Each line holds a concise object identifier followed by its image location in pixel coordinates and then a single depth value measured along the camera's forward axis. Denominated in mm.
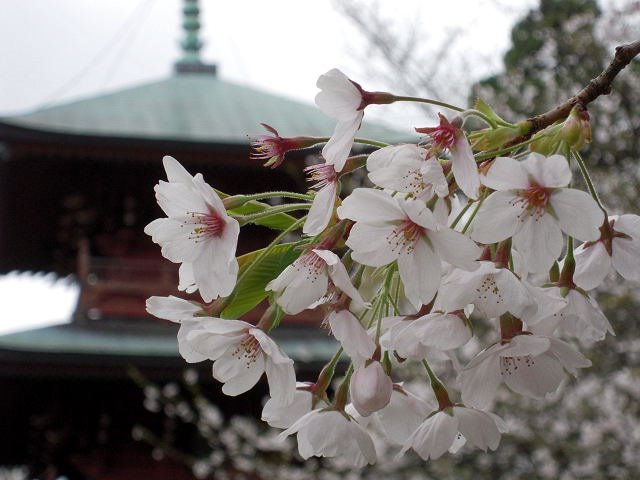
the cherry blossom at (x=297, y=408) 278
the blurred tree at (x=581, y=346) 4378
